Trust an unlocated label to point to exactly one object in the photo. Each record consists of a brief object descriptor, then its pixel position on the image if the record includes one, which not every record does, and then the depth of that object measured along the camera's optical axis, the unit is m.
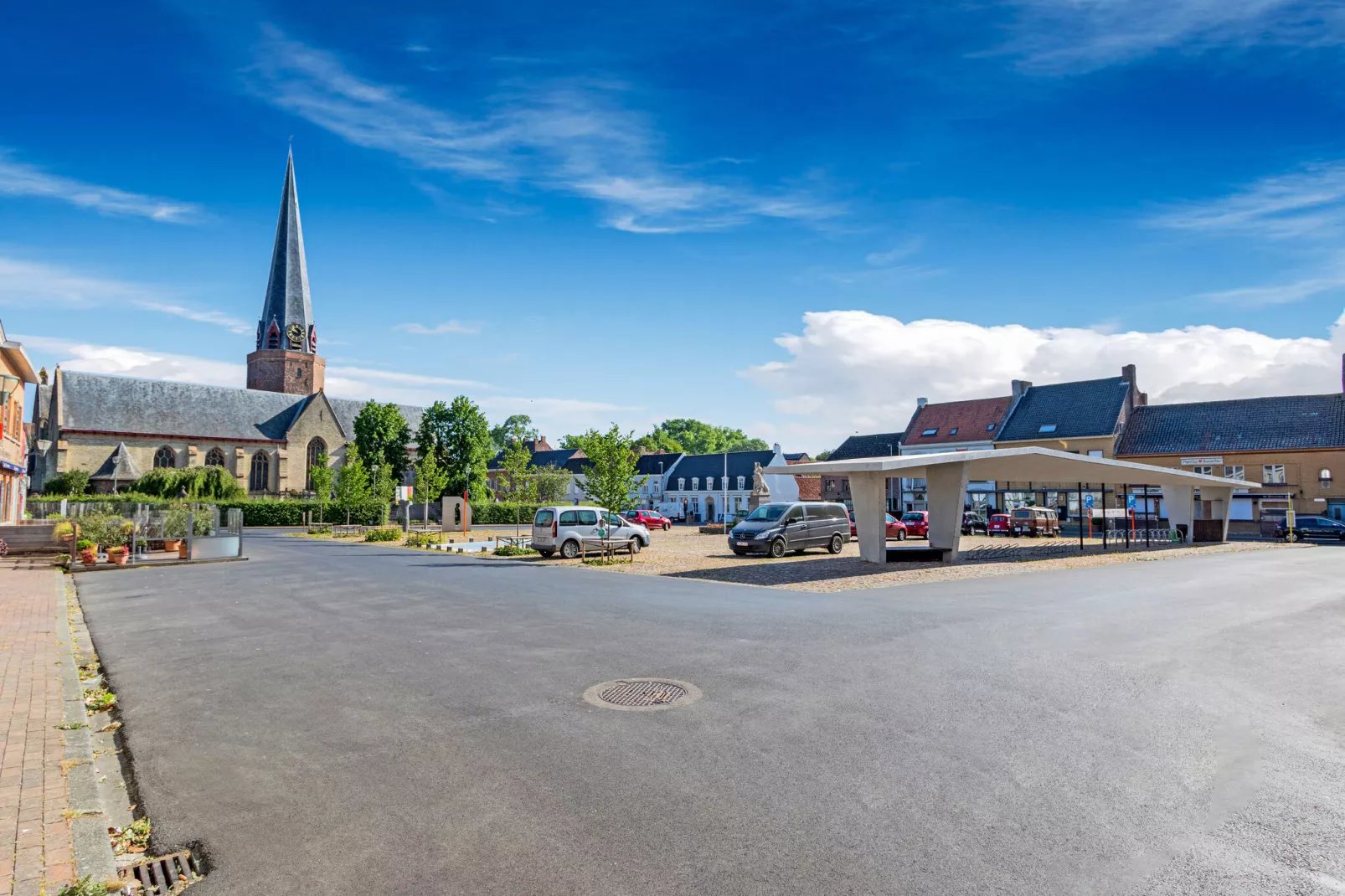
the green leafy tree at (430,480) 49.38
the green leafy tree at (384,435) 72.19
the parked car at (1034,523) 42.38
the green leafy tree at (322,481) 57.56
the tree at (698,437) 130.62
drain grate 3.90
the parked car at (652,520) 56.38
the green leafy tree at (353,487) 50.72
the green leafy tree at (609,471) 29.77
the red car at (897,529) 40.41
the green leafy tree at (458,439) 70.50
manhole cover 7.02
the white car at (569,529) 26.39
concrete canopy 21.19
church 65.31
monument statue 48.78
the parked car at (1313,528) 39.56
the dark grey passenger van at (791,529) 26.30
